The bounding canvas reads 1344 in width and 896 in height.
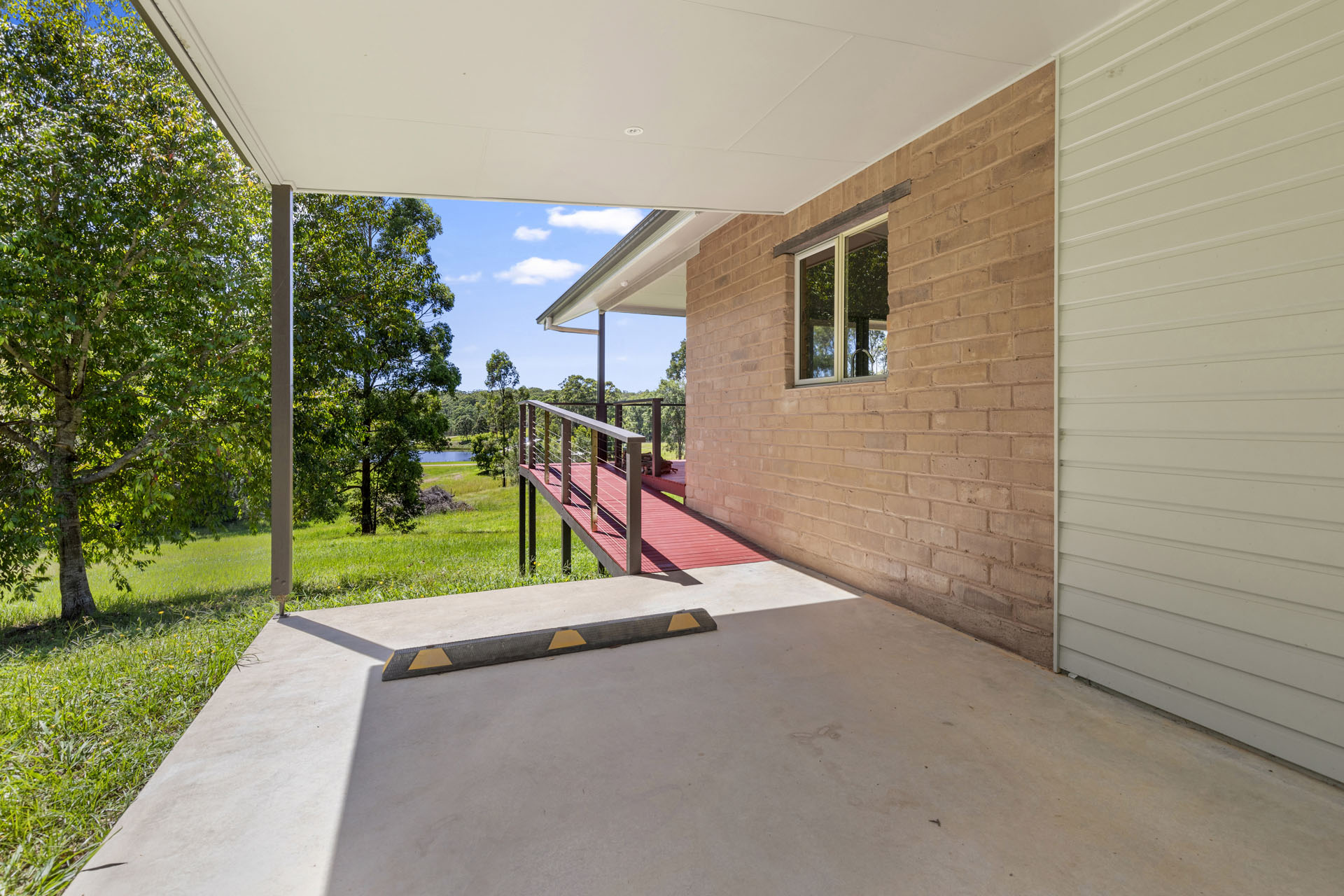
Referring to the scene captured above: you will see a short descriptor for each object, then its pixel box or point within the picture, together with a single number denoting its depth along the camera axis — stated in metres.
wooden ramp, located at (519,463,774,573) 4.64
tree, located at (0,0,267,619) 6.72
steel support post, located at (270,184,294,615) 3.44
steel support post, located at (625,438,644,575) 4.09
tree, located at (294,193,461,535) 10.75
